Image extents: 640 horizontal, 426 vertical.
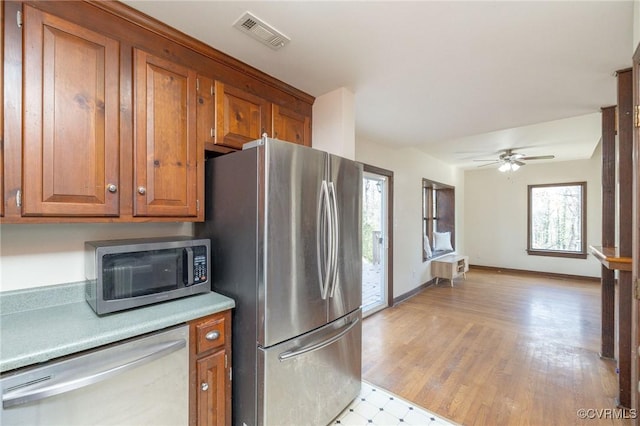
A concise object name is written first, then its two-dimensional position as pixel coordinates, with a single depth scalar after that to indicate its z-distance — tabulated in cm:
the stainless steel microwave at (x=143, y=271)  137
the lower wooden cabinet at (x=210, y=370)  145
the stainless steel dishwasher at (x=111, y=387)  102
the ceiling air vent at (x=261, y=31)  152
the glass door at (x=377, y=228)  422
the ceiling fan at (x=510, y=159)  485
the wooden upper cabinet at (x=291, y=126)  217
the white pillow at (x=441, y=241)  626
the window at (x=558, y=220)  596
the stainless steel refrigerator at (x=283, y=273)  150
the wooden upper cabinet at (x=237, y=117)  182
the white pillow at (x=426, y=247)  547
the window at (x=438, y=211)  618
